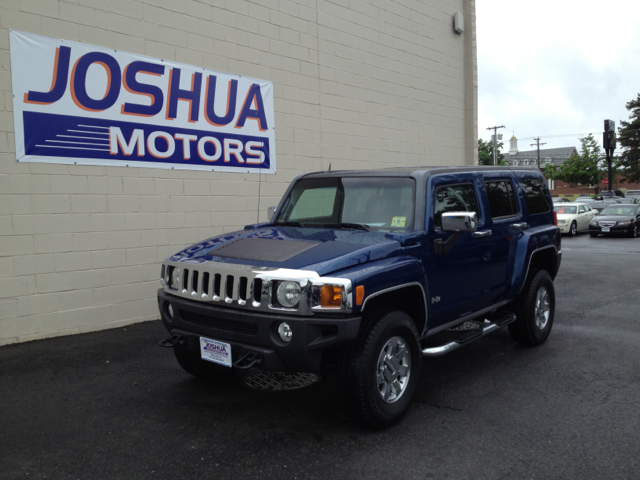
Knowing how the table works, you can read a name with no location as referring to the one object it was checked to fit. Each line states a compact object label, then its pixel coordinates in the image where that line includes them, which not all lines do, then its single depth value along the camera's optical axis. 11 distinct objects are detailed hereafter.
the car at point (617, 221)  20.94
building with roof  102.62
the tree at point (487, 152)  67.75
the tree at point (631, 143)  67.75
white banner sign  6.29
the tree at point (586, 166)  67.00
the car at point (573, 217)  22.80
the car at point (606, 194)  38.44
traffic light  30.87
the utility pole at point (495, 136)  59.42
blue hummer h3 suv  3.54
